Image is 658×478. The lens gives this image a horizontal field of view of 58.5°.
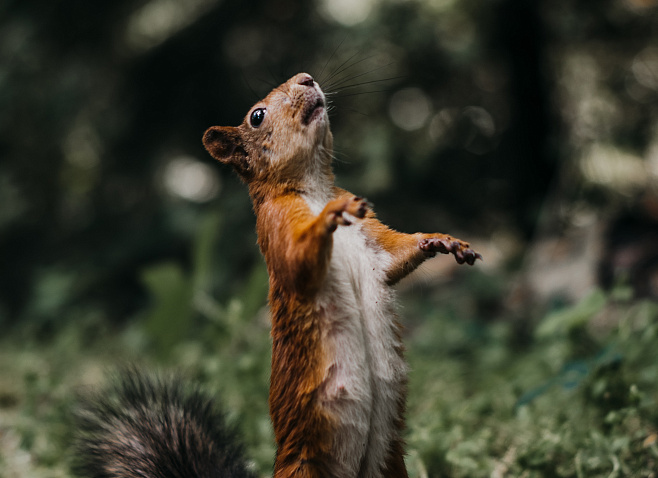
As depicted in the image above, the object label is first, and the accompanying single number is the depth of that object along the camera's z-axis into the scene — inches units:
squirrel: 52.4
